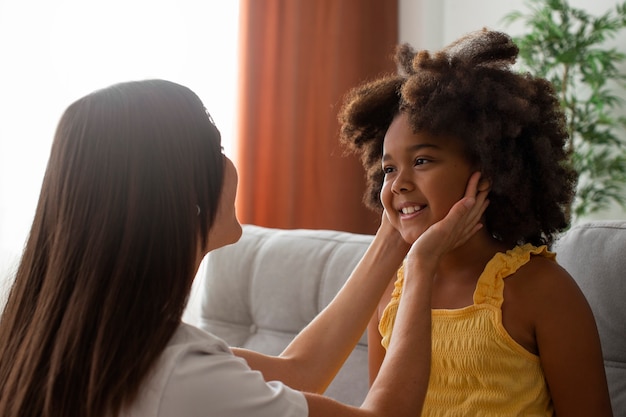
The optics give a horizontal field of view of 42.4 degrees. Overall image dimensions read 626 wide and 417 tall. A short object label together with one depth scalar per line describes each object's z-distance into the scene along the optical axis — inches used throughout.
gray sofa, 64.9
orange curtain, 157.1
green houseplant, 135.0
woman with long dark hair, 39.1
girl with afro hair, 56.2
